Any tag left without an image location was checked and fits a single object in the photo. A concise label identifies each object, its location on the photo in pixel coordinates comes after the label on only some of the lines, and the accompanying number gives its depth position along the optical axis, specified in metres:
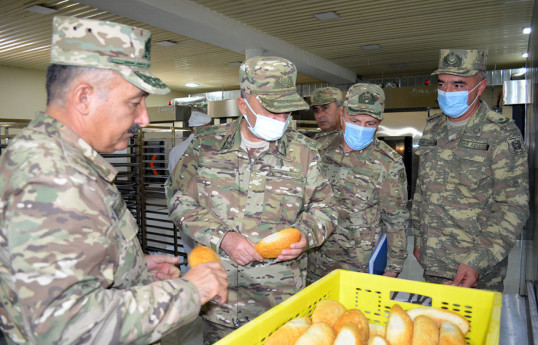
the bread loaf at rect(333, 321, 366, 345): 1.00
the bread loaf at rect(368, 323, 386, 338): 1.16
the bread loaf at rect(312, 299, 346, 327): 1.17
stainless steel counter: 1.15
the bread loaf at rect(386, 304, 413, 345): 1.07
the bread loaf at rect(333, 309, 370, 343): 1.11
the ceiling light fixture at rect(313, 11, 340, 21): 6.79
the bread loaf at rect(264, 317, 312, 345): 1.03
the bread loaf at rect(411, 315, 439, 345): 1.02
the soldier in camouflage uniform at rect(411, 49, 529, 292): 1.96
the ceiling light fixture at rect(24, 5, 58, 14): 6.41
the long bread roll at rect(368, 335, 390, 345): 1.02
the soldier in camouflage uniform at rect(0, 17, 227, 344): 0.80
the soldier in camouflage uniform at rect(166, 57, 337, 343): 1.85
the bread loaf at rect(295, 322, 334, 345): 1.00
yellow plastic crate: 1.07
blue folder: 2.50
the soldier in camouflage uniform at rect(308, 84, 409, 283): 2.58
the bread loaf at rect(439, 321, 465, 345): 1.00
